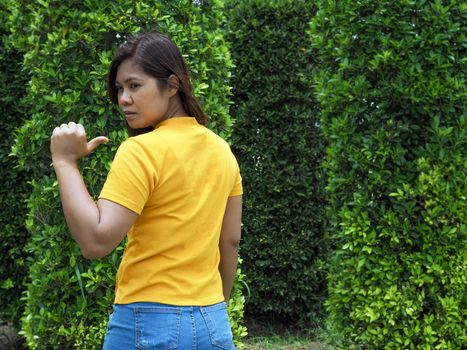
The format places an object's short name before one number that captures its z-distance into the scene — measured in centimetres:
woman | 219
